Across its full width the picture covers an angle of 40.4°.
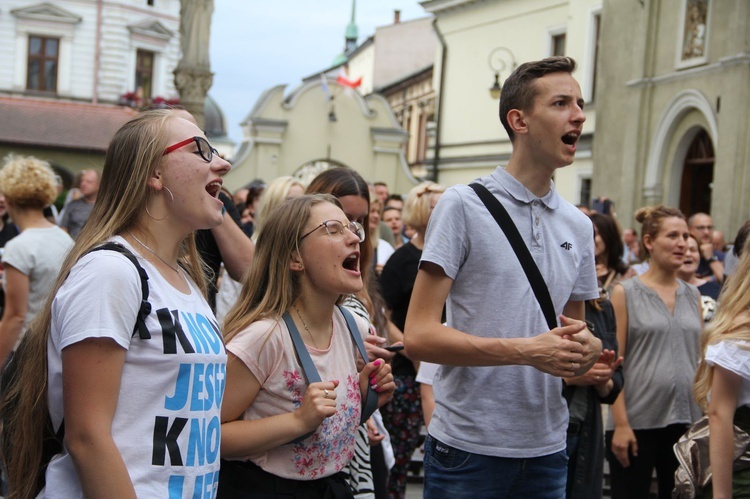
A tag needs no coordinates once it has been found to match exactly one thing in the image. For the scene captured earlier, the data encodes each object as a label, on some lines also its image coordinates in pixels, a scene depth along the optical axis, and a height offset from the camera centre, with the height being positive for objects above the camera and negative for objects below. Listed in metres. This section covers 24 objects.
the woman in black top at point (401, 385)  6.22 -1.02
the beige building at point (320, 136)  30.88 +2.39
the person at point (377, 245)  6.71 -0.23
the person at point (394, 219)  11.92 -0.03
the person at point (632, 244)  14.98 -0.18
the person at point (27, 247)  5.93 -0.32
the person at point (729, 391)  3.97 -0.60
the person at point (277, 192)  5.64 +0.10
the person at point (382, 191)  13.73 +0.33
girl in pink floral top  3.43 -0.55
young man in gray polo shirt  3.54 -0.31
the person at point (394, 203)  12.51 +0.17
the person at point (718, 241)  14.33 -0.05
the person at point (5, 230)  8.50 -0.33
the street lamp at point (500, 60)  30.49 +4.95
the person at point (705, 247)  10.94 -0.11
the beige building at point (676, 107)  18.28 +2.57
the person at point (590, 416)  4.98 -0.93
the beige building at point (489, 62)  26.86 +4.89
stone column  16.48 +2.46
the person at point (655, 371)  5.79 -0.79
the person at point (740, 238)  6.13 +0.00
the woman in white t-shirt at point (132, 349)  2.49 -0.38
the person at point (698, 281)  6.77 -0.34
